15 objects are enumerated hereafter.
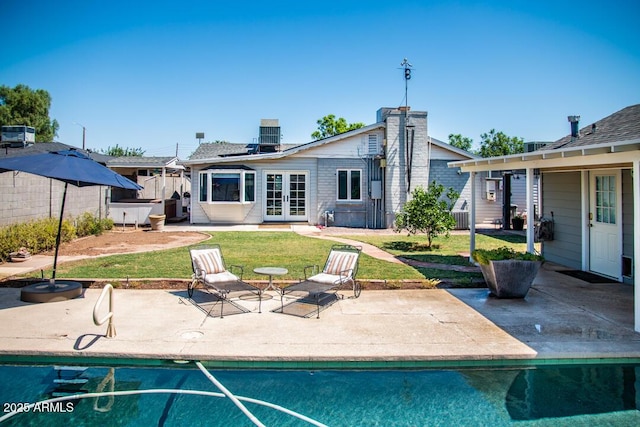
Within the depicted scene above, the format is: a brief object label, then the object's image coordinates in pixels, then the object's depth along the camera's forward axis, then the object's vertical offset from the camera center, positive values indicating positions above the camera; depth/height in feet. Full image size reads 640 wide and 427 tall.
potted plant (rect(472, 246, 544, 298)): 24.32 -3.15
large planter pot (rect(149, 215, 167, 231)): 57.41 -0.62
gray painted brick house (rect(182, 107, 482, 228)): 63.00 +5.78
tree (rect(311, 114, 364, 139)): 158.20 +34.48
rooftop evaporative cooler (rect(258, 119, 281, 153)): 75.71 +14.40
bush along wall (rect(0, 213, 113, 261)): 34.98 -1.71
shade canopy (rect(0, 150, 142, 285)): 22.59 +2.74
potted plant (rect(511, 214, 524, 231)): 64.80 -1.03
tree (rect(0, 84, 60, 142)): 148.56 +39.26
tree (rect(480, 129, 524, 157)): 155.23 +27.04
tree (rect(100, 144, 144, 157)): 188.99 +29.43
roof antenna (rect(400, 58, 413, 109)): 63.67 +21.62
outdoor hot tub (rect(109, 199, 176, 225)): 62.39 +0.81
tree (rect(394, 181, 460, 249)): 42.83 +0.24
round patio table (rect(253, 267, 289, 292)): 24.61 -3.23
